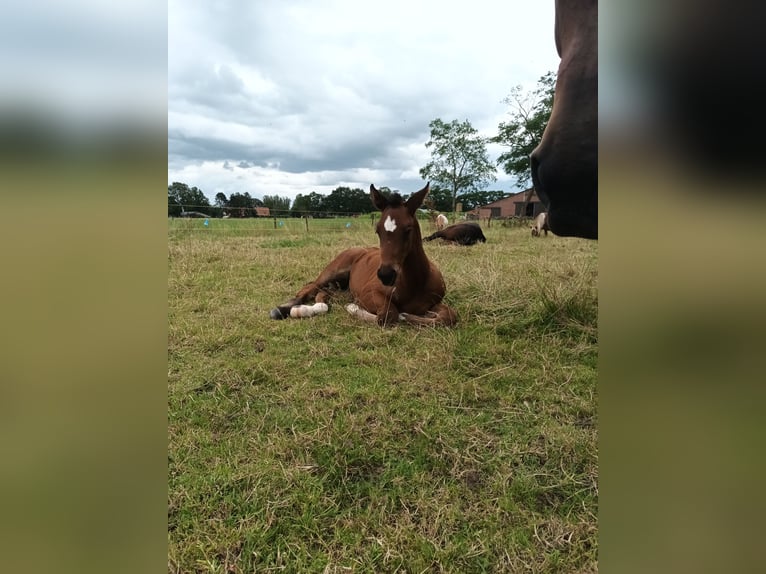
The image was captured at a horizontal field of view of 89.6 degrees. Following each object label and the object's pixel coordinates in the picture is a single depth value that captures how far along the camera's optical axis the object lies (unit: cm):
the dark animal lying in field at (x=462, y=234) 1137
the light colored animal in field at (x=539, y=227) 1362
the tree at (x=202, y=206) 1559
